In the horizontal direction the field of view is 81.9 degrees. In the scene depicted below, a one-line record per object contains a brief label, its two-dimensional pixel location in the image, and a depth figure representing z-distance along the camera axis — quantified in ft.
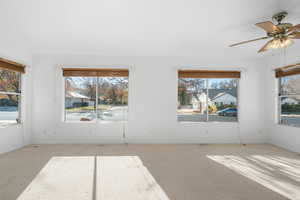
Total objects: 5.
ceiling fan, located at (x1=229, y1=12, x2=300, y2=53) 7.60
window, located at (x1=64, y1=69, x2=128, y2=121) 15.01
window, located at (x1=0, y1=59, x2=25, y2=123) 11.80
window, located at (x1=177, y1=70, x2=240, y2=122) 15.39
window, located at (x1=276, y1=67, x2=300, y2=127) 12.84
